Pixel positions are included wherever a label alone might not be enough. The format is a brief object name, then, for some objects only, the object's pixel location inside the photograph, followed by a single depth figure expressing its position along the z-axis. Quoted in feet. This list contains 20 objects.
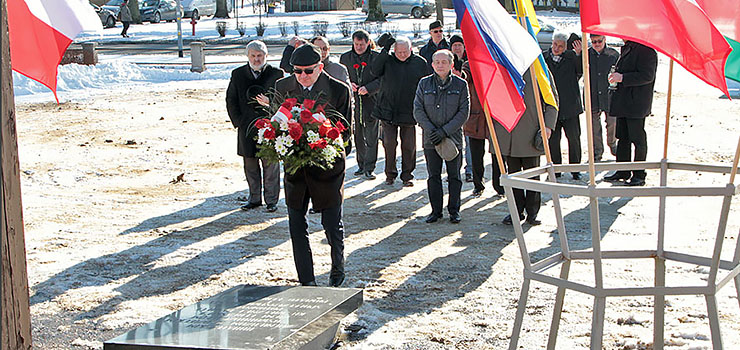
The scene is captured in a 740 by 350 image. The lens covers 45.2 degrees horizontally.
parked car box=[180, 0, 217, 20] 167.84
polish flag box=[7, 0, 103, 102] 16.58
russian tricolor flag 15.01
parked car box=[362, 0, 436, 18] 163.43
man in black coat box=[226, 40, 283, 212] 31.63
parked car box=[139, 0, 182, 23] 165.99
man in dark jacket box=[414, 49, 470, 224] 30.32
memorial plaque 16.46
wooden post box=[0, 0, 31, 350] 12.29
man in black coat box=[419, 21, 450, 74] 41.78
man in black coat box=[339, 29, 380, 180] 38.27
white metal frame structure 13.05
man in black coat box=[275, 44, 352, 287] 22.11
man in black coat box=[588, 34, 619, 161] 37.83
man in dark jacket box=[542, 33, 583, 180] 35.22
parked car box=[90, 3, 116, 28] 152.35
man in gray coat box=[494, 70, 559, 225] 29.40
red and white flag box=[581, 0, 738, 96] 13.03
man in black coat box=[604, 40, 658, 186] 34.37
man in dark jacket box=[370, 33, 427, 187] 36.29
